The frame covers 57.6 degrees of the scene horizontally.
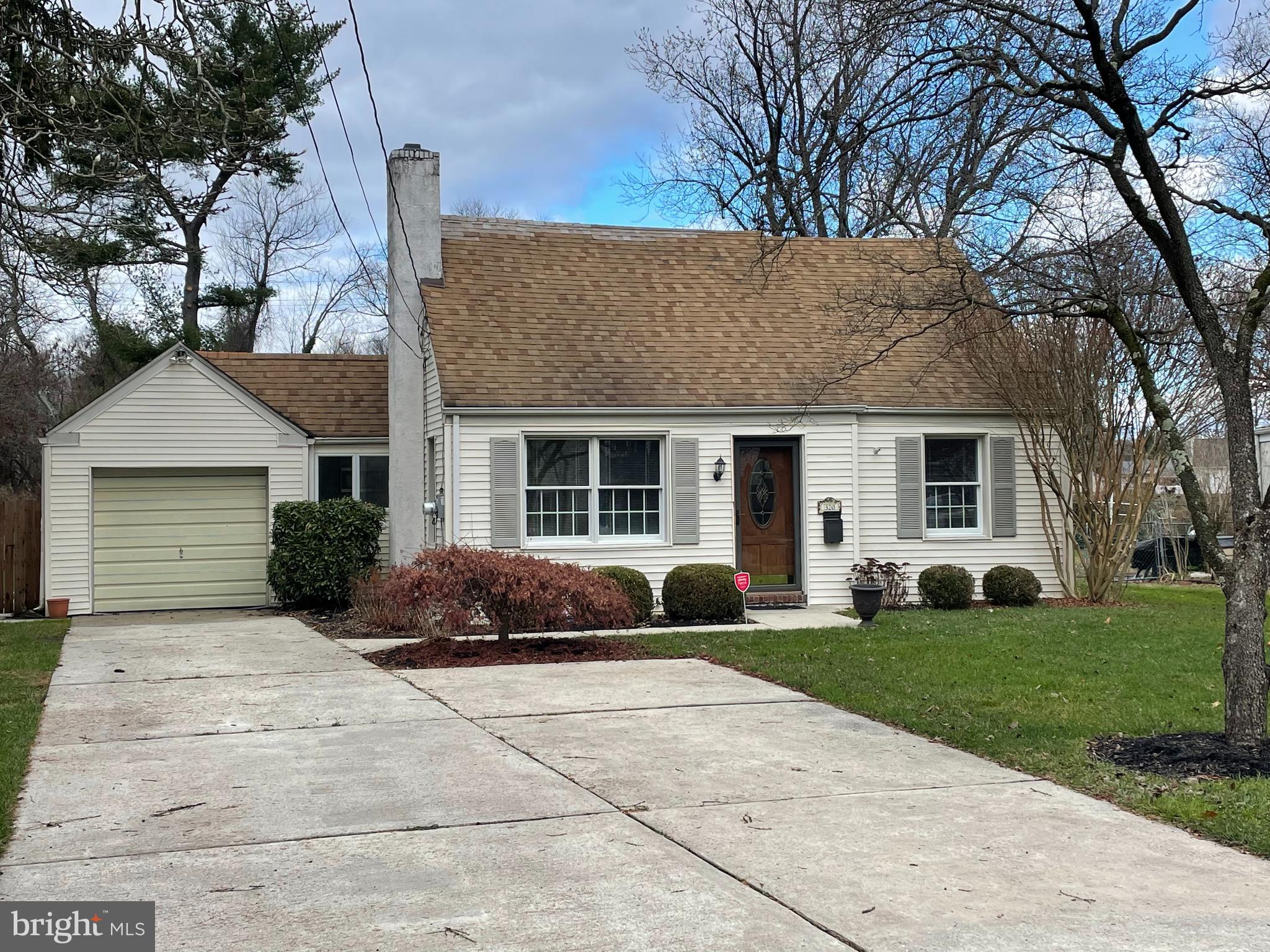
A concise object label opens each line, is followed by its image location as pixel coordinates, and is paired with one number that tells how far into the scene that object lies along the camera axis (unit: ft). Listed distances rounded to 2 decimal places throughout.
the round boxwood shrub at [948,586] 51.42
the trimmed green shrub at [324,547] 53.57
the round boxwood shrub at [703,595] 47.93
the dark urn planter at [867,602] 44.86
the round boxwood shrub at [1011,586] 52.60
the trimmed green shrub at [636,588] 48.03
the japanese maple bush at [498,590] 36.88
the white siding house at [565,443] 52.19
